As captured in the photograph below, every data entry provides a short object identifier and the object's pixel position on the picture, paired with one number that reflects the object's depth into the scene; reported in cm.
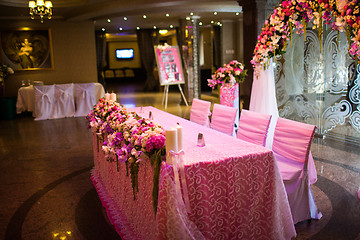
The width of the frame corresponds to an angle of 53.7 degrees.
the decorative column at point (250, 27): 684
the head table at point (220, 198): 228
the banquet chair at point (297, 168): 297
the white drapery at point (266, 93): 534
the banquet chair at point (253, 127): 347
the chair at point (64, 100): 959
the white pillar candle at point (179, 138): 236
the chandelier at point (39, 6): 766
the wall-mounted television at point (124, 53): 2273
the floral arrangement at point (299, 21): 281
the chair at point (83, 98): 972
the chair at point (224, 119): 405
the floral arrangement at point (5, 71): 1032
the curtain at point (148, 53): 1519
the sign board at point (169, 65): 1055
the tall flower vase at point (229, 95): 600
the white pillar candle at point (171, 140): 231
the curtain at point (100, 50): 1541
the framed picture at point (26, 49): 1116
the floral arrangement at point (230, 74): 573
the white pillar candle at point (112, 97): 458
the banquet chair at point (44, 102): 938
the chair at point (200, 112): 460
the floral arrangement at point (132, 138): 240
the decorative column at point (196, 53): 1101
